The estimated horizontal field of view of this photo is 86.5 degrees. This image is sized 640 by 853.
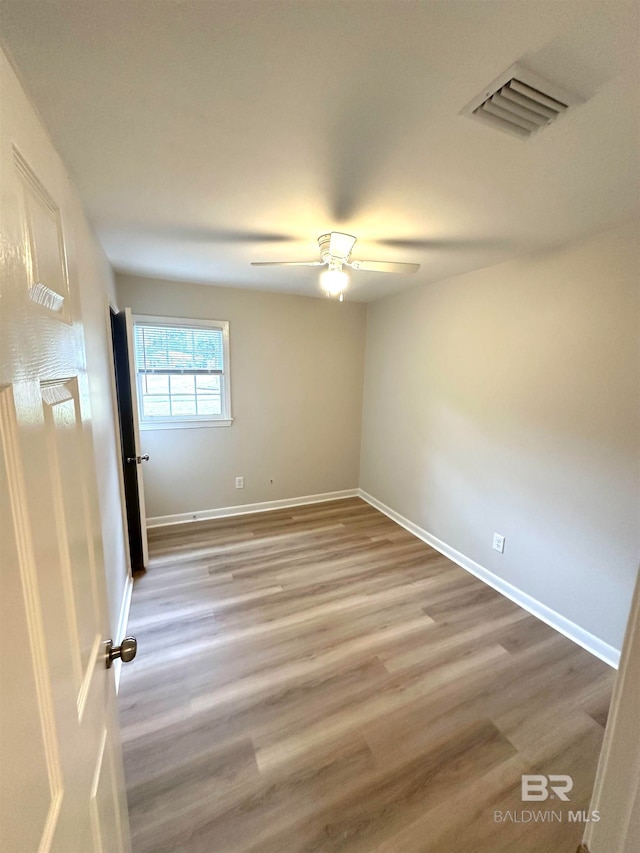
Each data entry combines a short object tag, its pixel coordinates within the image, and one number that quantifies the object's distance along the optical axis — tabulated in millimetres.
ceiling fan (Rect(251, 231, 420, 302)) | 1912
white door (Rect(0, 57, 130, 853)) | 388
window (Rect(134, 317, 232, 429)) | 3152
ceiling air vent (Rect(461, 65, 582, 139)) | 924
